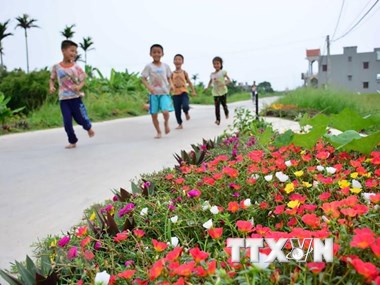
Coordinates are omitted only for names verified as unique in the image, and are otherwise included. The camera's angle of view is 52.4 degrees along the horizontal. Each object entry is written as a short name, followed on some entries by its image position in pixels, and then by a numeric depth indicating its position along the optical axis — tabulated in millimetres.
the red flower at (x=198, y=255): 1059
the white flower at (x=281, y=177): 1924
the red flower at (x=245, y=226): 1231
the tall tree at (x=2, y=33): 41344
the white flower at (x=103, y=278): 1174
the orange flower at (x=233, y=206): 1550
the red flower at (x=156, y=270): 1046
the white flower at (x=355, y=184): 1801
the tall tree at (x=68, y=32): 44553
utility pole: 25005
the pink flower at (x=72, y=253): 1450
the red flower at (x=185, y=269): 1006
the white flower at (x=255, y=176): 2186
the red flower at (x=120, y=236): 1452
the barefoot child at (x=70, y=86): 5754
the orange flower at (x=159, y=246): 1216
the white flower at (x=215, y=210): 1584
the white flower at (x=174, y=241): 1457
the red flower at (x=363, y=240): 970
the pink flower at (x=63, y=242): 1548
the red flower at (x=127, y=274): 1124
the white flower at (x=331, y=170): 1992
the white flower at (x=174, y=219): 1650
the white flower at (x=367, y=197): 1556
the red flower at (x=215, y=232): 1247
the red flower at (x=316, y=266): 976
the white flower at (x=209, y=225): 1388
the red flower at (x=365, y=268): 887
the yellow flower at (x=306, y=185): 1844
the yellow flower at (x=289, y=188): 1789
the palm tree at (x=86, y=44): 47688
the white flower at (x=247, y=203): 1661
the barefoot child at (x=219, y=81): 8797
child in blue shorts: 6660
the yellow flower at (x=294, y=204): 1471
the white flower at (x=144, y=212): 1816
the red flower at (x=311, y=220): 1187
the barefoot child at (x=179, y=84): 8586
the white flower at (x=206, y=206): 1735
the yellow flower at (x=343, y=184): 1724
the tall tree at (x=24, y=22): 45562
